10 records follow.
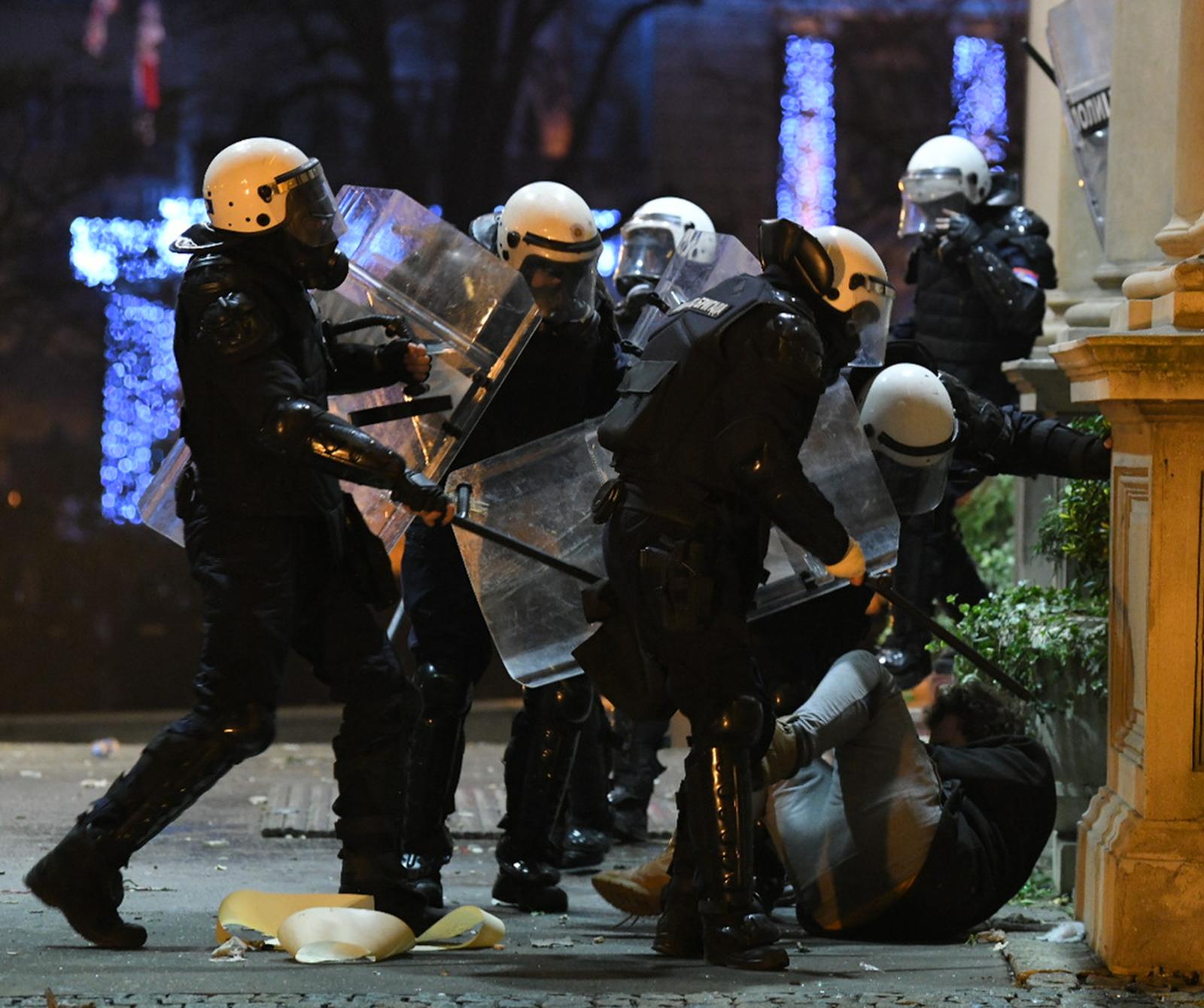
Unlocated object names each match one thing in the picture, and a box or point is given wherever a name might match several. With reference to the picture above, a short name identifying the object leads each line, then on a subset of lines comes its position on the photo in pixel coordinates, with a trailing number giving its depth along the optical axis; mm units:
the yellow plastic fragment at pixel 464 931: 10695
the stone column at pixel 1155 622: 9859
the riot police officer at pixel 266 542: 10211
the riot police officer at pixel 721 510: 9891
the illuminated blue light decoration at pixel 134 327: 25062
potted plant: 12477
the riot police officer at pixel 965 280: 15875
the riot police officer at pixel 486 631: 12234
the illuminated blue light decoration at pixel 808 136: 25562
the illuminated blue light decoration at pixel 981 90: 26047
